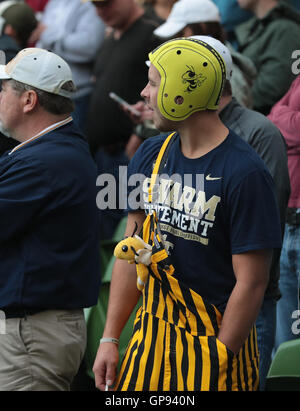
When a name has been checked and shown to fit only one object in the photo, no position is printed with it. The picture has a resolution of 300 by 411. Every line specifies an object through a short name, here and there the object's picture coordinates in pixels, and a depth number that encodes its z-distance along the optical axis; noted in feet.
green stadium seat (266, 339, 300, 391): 21.31
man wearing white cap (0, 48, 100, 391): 21.26
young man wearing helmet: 16.90
